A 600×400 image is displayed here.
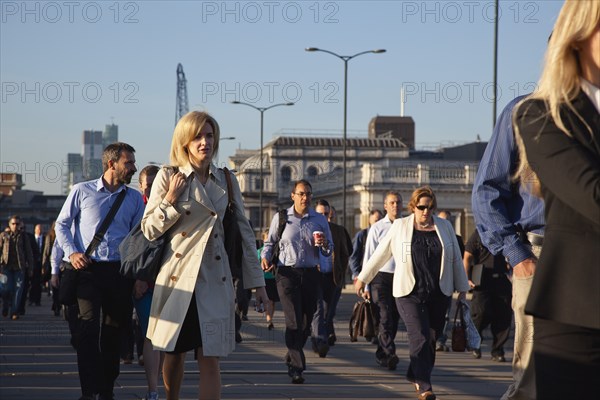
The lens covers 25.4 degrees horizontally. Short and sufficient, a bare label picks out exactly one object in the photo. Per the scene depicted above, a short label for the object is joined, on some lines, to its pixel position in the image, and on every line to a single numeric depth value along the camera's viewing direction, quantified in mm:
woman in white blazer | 11602
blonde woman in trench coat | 7680
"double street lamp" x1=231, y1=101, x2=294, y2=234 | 84688
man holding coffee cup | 13438
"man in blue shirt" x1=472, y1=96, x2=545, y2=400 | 6504
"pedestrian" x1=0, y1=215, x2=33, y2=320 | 24875
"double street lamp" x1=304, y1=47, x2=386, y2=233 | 59750
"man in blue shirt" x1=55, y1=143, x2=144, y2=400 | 10086
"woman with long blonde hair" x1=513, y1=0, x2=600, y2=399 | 3898
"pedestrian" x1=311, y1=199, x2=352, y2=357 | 17641
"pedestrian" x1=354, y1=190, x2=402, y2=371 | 14656
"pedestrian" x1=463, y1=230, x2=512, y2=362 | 16781
